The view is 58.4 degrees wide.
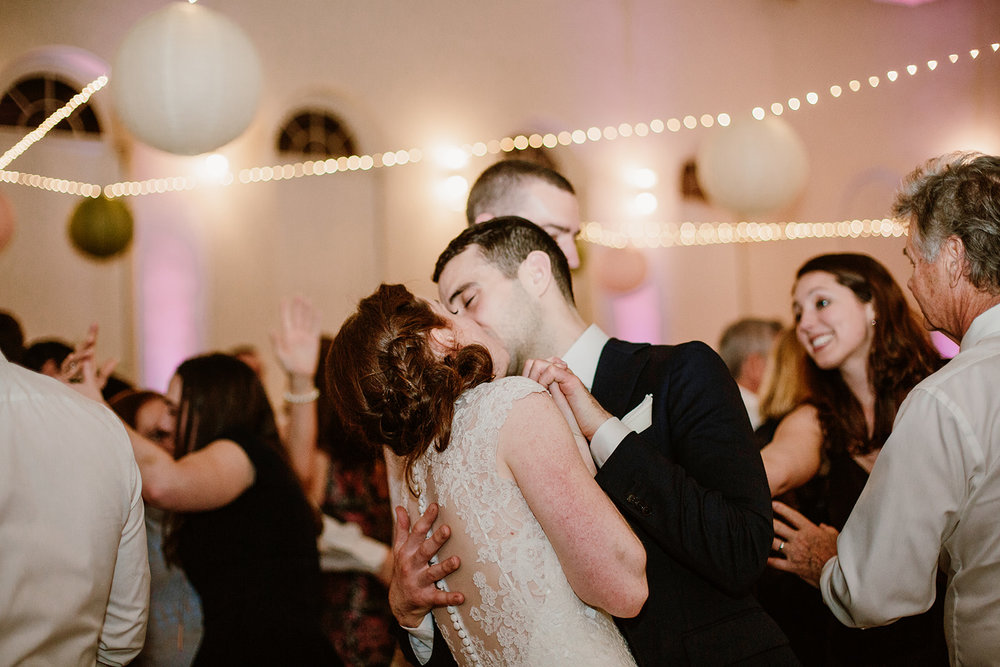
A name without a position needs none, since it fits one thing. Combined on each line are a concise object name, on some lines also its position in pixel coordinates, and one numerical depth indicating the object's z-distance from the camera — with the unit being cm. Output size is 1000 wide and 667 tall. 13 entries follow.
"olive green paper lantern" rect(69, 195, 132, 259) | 539
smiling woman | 234
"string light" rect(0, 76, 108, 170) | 562
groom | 148
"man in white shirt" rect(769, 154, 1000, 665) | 149
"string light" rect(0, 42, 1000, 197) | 569
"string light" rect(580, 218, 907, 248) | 787
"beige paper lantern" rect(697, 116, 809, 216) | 526
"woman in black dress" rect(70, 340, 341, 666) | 259
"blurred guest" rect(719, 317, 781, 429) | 421
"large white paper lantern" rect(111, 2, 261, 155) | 337
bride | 137
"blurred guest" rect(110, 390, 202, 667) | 281
